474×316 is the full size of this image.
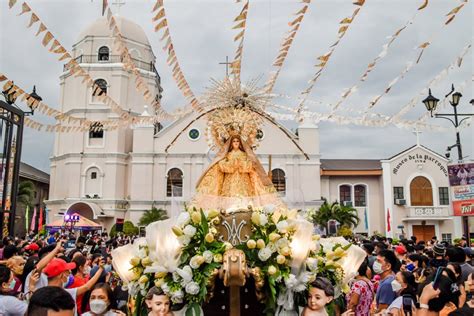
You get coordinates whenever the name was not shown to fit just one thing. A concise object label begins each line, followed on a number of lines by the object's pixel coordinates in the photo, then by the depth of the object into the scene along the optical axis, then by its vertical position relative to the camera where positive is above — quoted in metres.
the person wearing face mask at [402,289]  4.74 -0.72
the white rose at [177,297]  3.77 -0.62
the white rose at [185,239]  3.93 -0.13
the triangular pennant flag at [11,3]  4.76 +2.43
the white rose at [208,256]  3.83 -0.27
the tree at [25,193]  33.50 +2.53
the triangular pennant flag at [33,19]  5.43 +2.60
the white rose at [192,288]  3.73 -0.54
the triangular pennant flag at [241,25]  5.56 +2.54
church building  33.47 +4.80
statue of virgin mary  6.88 +0.81
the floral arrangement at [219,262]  3.83 -0.34
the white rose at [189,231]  3.91 -0.05
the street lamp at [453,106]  8.05 +2.34
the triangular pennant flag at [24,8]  5.17 +2.57
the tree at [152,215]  31.78 +0.74
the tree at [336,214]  30.12 +0.77
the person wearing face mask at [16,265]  5.96 -0.55
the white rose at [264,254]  3.87 -0.25
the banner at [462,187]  9.09 +0.79
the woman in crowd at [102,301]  4.07 -0.72
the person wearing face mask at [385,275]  5.35 -0.64
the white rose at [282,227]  4.04 -0.02
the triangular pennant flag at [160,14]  5.63 +2.71
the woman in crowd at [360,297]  5.10 -0.85
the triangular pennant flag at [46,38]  5.88 +2.51
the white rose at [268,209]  4.20 +0.15
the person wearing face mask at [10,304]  3.88 -0.71
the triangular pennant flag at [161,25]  5.94 +2.71
